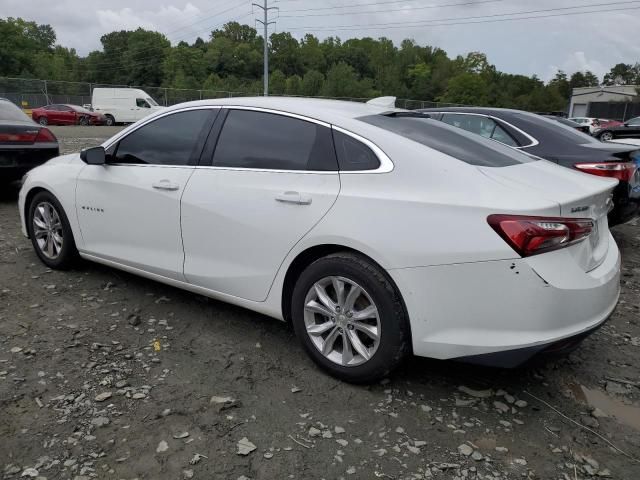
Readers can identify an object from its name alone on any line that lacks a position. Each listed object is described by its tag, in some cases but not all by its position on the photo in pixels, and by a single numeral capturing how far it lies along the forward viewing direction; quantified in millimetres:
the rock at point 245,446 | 2424
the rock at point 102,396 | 2795
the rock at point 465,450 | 2459
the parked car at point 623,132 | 15706
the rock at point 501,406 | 2814
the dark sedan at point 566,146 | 5203
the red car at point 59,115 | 29500
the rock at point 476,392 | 2947
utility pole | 40469
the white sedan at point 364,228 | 2480
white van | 32688
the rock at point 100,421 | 2590
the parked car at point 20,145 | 7023
